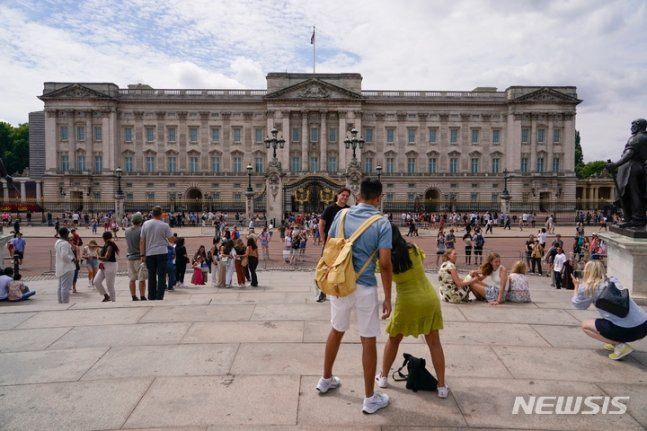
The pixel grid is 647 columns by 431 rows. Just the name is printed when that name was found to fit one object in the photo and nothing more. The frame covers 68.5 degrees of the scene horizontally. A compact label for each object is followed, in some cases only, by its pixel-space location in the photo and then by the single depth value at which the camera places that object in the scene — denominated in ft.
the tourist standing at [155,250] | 31.94
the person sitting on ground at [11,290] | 31.68
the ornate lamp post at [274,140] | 121.37
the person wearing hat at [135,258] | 33.88
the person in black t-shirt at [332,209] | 26.24
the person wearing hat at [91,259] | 45.80
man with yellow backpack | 14.93
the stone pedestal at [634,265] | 29.09
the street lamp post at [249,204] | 129.80
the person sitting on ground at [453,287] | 29.40
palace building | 203.41
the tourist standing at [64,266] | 33.63
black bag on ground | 16.58
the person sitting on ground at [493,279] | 29.17
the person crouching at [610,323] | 19.08
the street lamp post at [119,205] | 144.77
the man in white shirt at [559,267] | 49.93
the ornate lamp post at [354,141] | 120.45
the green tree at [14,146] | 292.40
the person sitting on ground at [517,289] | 29.60
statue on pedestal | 29.91
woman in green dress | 16.05
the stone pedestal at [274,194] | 127.03
